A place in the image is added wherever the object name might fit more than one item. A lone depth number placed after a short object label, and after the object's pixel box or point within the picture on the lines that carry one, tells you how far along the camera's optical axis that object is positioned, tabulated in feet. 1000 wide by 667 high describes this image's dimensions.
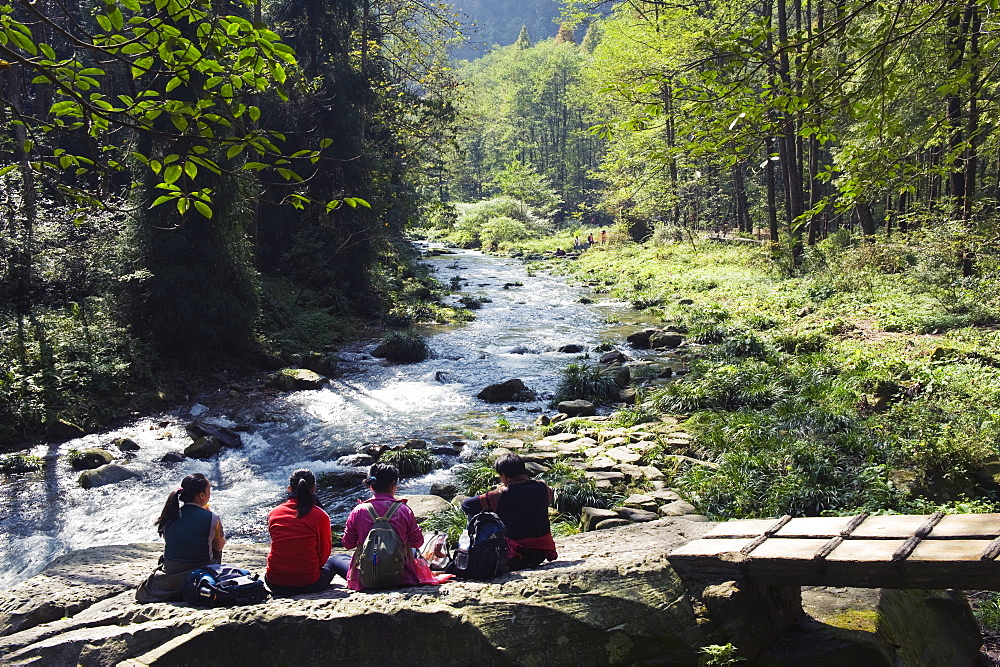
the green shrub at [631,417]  35.37
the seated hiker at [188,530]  15.90
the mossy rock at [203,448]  33.19
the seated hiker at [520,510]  16.40
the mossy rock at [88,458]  31.14
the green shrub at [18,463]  30.12
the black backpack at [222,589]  14.57
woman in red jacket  15.79
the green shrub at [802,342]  42.96
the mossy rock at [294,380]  44.45
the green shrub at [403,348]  52.39
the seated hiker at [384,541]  14.97
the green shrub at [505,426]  36.60
